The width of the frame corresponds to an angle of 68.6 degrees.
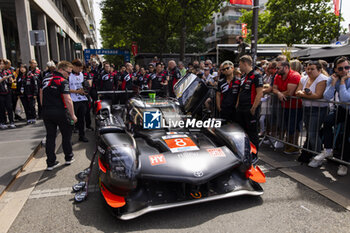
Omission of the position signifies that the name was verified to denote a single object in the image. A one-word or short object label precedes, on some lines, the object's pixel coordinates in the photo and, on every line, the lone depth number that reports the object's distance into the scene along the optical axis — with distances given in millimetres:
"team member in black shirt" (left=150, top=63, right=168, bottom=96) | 8445
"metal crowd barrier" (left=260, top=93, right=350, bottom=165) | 4129
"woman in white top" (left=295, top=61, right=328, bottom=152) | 4418
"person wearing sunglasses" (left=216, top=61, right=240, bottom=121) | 4780
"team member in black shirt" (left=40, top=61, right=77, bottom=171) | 4254
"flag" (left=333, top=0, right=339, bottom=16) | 24078
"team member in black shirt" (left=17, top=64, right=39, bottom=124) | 8367
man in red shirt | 4977
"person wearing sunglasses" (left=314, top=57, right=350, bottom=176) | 3922
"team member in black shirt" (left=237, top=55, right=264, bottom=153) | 4285
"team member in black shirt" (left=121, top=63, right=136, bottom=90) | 9219
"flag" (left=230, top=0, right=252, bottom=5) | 7757
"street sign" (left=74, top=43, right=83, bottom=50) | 25078
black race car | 2861
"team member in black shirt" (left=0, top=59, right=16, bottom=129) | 7519
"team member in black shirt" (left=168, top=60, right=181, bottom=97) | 8375
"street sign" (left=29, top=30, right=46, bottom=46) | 8383
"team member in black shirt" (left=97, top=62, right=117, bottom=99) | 8892
